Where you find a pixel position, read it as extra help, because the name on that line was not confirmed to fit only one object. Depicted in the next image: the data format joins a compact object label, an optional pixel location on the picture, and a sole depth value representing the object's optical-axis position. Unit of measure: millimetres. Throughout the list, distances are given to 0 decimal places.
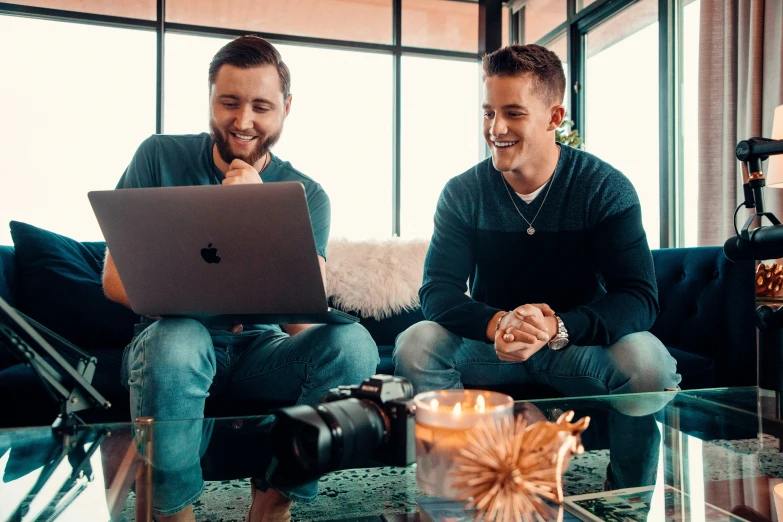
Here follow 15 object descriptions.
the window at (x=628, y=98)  3488
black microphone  1130
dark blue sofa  1646
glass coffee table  697
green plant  3518
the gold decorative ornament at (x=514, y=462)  512
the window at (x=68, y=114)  4074
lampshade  1787
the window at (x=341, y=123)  4508
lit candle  543
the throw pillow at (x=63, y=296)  1699
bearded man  1087
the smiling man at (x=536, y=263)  1326
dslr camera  552
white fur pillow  2041
